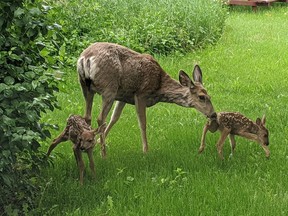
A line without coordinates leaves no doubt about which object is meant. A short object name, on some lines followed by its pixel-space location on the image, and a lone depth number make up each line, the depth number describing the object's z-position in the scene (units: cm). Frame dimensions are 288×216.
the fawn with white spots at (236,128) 805
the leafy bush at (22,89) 600
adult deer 811
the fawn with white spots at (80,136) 716
